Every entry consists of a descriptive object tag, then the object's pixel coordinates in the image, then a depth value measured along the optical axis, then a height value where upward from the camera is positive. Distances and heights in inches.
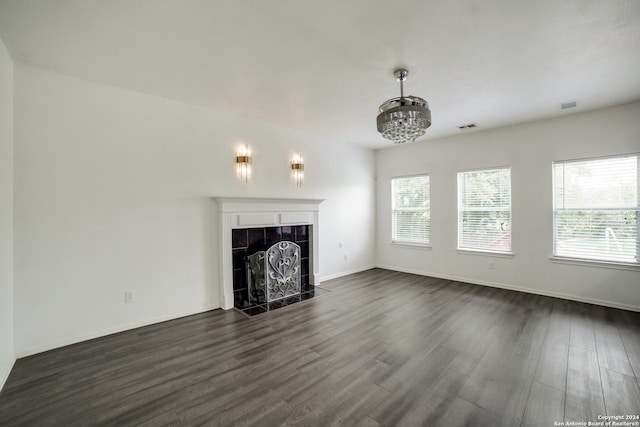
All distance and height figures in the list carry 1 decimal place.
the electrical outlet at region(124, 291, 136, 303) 125.5 -37.4
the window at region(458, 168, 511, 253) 187.6 -1.6
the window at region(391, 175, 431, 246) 225.5 -0.9
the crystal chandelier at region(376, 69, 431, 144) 97.5 +32.7
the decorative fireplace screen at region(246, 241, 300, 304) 162.7 -37.8
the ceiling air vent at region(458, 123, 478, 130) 179.5 +54.4
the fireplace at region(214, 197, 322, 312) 153.1 -15.7
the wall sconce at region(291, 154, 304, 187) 188.5 +28.6
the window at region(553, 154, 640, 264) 147.3 -1.9
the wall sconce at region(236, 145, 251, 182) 161.3 +29.1
